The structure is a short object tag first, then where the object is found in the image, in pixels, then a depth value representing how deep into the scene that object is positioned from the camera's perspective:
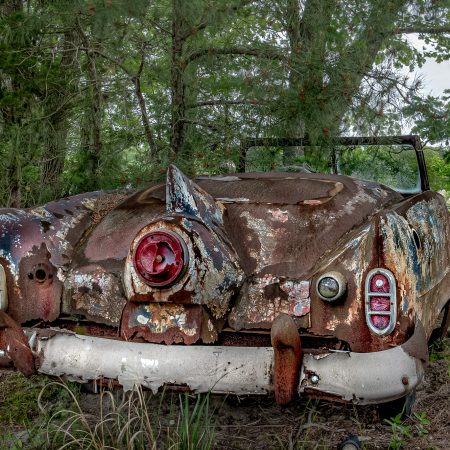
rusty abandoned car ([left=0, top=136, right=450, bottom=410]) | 2.49
